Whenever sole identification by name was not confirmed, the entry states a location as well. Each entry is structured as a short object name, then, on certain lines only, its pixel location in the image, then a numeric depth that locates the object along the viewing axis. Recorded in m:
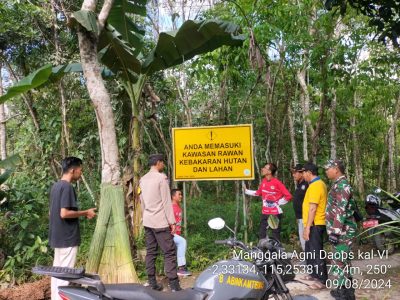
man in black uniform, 6.84
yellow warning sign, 6.79
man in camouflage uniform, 4.69
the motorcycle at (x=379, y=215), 6.90
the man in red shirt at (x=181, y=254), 6.30
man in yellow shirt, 5.41
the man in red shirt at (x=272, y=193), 6.98
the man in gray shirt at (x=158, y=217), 5.45
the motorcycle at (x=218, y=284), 2.81
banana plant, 5.40
